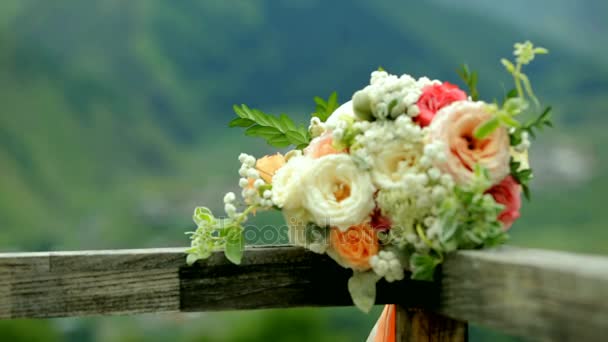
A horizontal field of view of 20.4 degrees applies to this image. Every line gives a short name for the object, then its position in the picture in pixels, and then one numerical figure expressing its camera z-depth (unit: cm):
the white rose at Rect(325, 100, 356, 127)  167
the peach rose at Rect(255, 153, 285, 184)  171
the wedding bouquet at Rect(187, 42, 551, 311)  157
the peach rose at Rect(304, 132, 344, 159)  167
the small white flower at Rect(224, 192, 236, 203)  167
